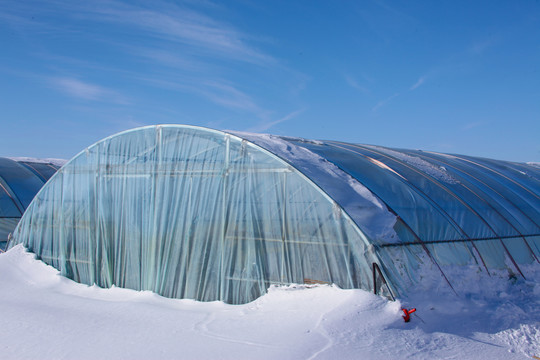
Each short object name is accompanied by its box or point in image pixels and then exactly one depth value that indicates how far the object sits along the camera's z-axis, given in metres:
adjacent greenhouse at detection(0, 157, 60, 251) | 16.22
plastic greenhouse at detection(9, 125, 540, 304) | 7.99
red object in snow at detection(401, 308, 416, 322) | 6.85
